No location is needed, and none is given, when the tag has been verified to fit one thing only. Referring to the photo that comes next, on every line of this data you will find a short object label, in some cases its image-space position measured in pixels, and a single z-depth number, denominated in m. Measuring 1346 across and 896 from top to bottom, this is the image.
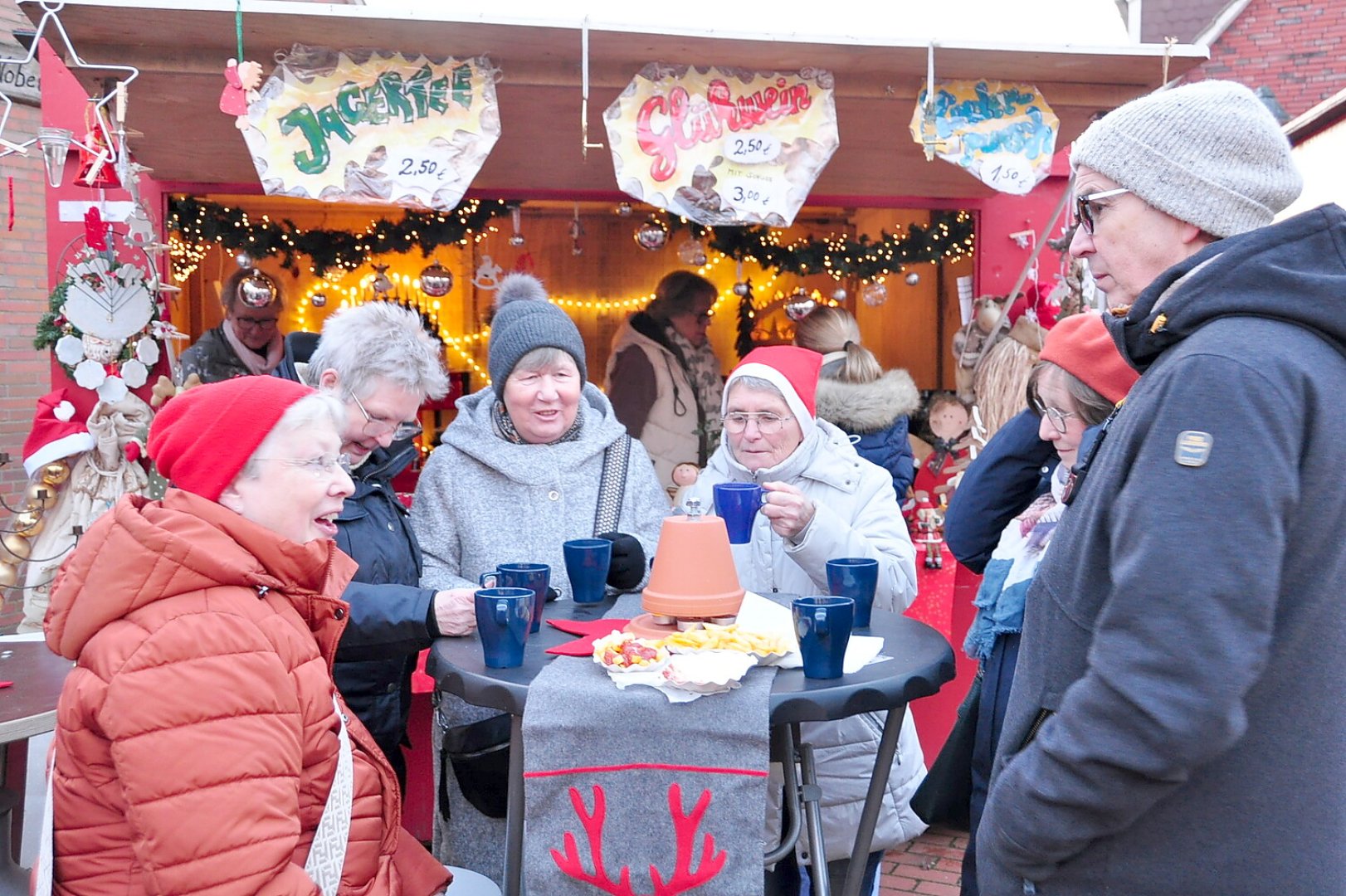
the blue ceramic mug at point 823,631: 1.80
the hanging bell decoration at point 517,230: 6.30
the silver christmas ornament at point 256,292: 5.42
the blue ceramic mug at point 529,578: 2.08
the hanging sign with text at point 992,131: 4.20
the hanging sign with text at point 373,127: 3.82
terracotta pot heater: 2.01
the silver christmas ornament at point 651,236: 6.06
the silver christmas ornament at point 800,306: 6.52
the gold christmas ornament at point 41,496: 4.96
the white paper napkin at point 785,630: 1.94
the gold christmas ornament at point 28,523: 4.95
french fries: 1.88
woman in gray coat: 2.55
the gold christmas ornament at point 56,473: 4.93
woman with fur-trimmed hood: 5.11
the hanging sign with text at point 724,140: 4.02
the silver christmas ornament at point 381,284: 6.27
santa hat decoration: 4.91
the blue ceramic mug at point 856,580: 2.21
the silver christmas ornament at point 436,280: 6.41
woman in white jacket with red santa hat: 2.41
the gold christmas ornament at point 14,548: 4.97
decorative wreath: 4.77
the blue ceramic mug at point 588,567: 2.34
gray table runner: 1.74
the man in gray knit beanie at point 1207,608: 1.18
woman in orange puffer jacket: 1.39
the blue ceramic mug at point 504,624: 1.87
